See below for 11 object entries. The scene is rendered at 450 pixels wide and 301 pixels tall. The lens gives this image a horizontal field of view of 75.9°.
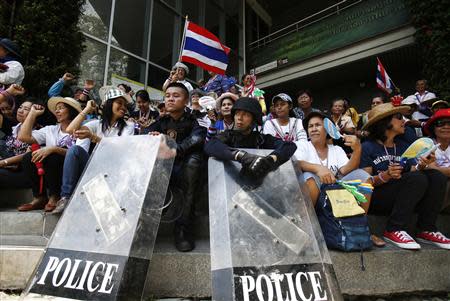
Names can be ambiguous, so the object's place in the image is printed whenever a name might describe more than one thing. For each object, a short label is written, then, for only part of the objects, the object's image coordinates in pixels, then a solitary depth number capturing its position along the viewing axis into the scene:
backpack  2.26
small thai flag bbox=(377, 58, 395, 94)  6.54
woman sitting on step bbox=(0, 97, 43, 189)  3.14
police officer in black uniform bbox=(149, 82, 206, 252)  2.45
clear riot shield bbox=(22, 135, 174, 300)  1.65
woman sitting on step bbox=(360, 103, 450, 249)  2.60
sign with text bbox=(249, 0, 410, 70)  8.55
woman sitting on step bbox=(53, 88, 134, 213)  2.70
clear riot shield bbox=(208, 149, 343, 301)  1.58
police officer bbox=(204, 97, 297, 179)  2.21
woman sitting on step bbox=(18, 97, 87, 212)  2.90
